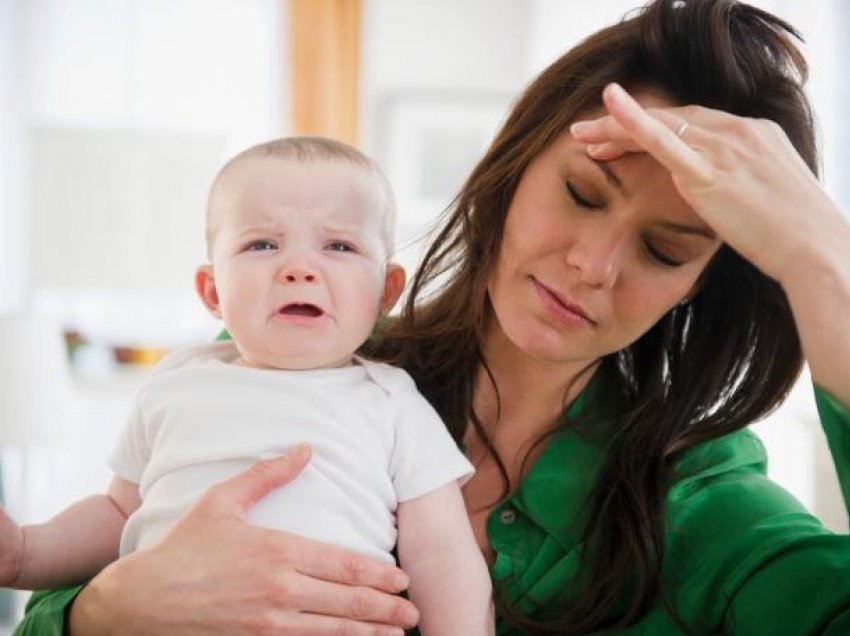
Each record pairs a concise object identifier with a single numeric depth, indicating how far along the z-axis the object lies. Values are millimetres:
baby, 1159
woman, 1106
